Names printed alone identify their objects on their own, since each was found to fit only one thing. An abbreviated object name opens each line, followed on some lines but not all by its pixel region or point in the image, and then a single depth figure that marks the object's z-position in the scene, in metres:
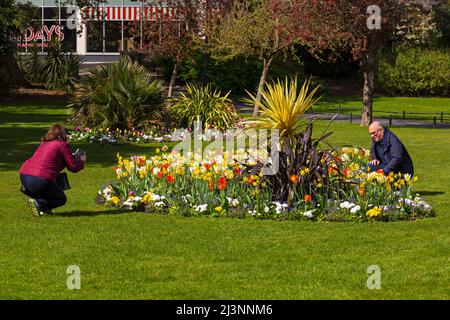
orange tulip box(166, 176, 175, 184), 12.90
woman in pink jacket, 12.34
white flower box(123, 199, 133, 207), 13.22
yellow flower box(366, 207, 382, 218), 12.20
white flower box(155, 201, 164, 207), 12.92
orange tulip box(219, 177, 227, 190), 12.59
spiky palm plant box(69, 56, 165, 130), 24.72
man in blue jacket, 14.05
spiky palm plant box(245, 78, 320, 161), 13.47
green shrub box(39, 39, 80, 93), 43.53
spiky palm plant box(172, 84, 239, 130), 25.72
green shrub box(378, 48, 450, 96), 47.31
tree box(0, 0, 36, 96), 38.38
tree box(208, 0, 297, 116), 31.86
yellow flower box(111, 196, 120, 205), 13.25
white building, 58.69
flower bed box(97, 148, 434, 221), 12.57
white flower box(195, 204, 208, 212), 12.67
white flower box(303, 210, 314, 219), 12.40
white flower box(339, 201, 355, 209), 12.38
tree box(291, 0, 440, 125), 29.31
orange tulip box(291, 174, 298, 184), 12.46
